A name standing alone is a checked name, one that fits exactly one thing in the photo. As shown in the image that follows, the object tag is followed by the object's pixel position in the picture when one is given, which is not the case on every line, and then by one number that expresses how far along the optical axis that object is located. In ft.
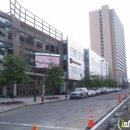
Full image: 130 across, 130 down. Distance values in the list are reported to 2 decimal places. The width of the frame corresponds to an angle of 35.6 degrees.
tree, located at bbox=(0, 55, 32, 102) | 77.92
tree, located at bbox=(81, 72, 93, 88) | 182.21
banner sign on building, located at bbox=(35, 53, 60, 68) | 147.29
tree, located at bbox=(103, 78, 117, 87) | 275.30
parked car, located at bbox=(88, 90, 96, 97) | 138.68
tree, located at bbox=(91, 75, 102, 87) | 196.34
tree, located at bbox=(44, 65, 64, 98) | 113.09
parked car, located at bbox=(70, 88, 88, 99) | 115.33
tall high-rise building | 481.05
